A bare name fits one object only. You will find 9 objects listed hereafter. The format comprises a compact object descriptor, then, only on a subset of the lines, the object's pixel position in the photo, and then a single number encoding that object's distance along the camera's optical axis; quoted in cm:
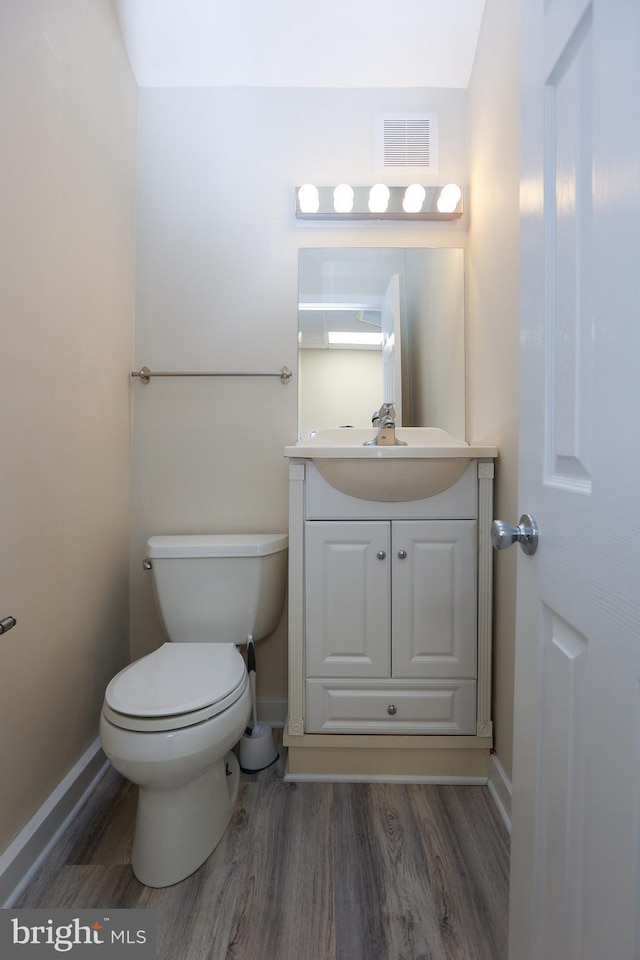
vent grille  174
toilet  103
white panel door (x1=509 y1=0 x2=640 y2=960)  44
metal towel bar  174
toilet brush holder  149
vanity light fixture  170
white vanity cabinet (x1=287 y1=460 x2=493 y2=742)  139
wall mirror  175
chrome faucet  150
